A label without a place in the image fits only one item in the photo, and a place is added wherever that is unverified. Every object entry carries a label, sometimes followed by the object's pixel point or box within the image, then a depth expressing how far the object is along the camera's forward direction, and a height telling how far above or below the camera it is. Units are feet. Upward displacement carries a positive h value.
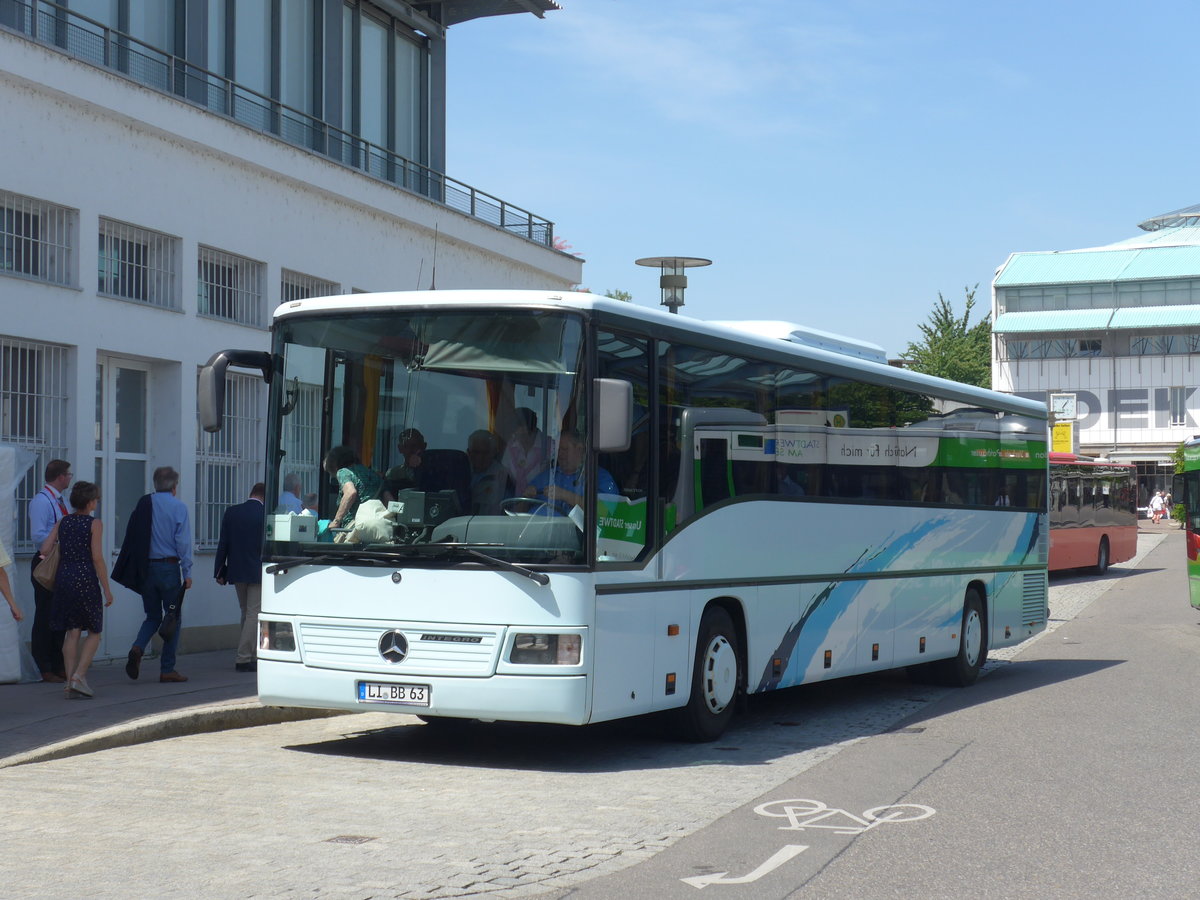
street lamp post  59.26 +7.96
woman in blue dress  38.93 -2.74
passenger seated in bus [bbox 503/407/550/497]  30.91 +0.50
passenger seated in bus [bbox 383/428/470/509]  31.37 +0.21
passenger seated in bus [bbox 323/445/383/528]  32.48 -0.06
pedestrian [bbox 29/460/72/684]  42.65 -2.79
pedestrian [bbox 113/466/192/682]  43.93 -2.14
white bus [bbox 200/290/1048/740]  30.89 -0.79
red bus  117.70 -2.62
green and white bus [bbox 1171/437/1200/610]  68.80 -1.17
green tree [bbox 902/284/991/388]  256.93 +22.41
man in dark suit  46.70 -2.41
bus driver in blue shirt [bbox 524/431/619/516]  30.86 +0.02
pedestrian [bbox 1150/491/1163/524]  259.39 -4.57
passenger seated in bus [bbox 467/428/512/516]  31.01 +0.10
